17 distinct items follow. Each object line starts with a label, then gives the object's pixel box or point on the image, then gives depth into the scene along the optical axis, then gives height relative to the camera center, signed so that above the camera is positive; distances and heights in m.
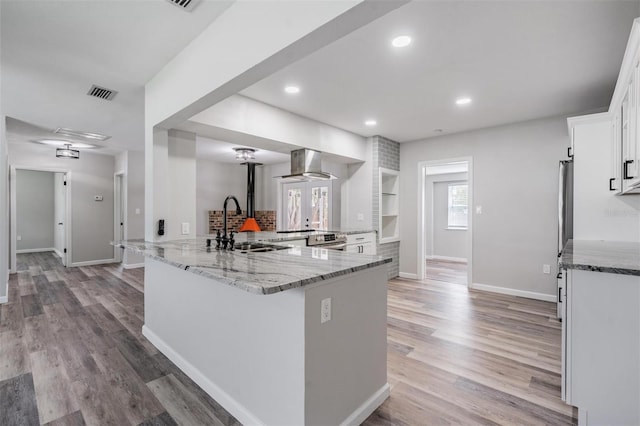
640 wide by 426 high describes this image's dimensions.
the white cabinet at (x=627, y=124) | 1.88 +0.68
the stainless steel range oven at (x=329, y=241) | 3.89 -0.38
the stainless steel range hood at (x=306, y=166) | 4.08 +0.63
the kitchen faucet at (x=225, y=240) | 2.57 -0.24
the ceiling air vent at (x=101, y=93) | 3.09 +1.25
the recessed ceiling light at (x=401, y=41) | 2.21 +1.28
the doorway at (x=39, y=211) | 8.23 -0.01
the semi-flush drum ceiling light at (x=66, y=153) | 5.45 +1.05
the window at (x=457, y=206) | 7.75 +0.18
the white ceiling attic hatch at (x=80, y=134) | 4.66 +1.25
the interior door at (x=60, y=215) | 6.65 -0.10
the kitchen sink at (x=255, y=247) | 2.61 -0.33
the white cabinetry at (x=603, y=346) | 1.52 -0.70
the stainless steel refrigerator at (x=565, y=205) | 3.25 +0.09
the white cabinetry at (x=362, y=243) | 4.48 -0.47
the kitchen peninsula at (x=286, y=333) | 1.45 -0.69
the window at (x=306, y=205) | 6.44 +0.15
